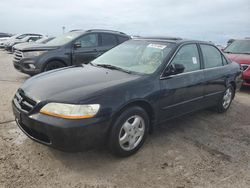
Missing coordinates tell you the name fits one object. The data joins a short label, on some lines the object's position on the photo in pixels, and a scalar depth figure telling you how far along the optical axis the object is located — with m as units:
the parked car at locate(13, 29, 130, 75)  5.24
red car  5.54
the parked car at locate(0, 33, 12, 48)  15.57
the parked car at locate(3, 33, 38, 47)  14.74
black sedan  2.07
